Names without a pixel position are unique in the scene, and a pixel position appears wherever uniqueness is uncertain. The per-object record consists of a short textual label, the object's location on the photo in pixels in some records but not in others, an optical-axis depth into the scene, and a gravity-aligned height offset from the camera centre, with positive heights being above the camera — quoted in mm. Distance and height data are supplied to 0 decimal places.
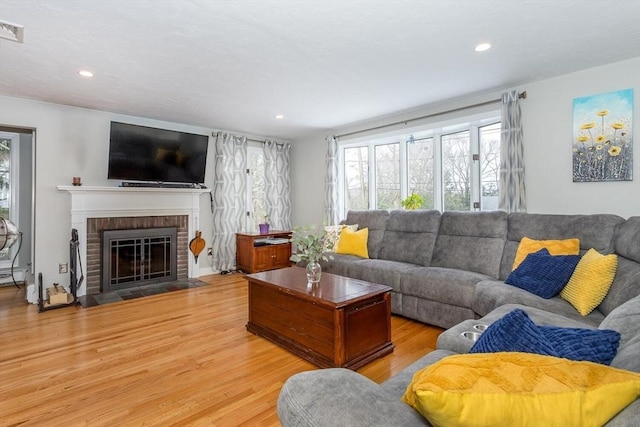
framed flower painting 2965 +737
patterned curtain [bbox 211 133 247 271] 5457 +358
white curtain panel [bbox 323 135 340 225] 5520 +580
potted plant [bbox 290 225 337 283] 2730 -271
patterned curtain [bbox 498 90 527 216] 3551 +661
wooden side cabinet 5301 -576
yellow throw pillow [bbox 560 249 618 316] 2221 -465
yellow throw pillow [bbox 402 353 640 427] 674 -379
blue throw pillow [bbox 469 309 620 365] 936 -379
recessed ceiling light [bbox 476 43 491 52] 2625 +1378
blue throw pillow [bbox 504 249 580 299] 2451 -450
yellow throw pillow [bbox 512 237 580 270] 2721 -269
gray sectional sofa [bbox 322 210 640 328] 2389 -432
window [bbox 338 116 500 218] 3980 +681
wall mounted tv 4305 +883
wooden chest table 2344 -798
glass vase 2830 -483
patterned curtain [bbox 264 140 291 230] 6105 +640
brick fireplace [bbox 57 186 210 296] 4238 +32
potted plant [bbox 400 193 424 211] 4402 +190
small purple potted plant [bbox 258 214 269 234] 5555 -190
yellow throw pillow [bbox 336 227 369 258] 4254 -348
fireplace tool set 3728 -858
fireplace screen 4402 -566
